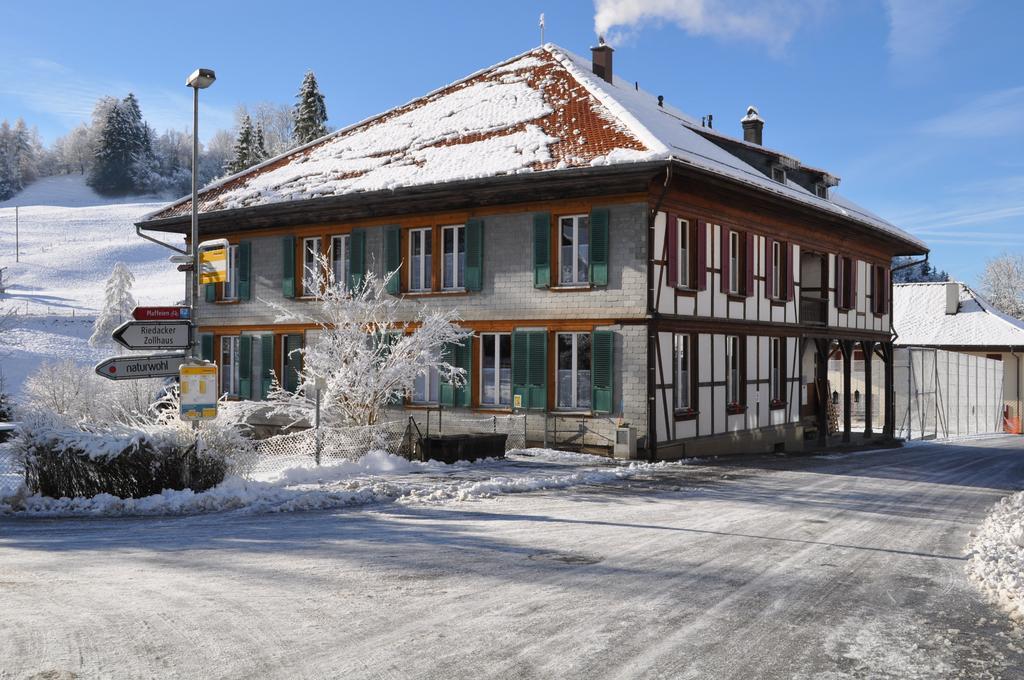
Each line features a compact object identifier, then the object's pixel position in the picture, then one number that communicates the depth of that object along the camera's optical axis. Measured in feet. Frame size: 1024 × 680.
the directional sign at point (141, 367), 40.65
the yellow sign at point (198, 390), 42.48
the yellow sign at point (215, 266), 44.42
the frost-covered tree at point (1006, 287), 265.13
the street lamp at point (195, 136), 43.14
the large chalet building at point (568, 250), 64.54
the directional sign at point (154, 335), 41.19
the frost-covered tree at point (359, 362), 59.72
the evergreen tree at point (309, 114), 217.56
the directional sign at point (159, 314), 41.88
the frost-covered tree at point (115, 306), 204.23
